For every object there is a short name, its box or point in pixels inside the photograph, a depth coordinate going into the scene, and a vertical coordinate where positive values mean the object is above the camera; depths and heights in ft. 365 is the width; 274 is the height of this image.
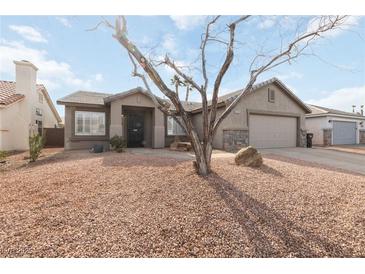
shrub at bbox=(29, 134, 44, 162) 27.17 -1.62
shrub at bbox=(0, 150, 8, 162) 25.39 -2.66
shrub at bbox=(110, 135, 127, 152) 36.10 -1.62
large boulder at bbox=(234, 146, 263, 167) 22.13 -2.65
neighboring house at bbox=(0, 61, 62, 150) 42.50 +6.10
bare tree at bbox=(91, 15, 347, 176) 16.79 +5.43
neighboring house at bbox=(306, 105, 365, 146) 60.44 +2.42
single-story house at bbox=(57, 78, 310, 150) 40.55 +3.17
